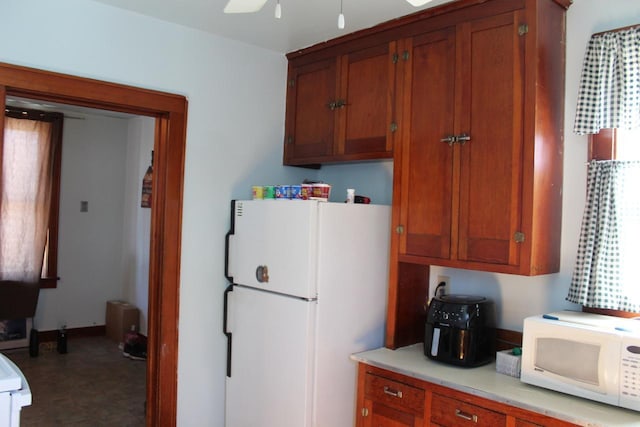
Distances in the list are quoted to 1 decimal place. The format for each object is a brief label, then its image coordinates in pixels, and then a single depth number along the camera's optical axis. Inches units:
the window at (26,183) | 197.5
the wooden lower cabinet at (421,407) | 78.1
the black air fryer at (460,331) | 93.4
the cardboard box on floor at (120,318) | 213.0
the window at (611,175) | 83.9
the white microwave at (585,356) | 73.6
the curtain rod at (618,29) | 84.9
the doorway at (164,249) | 113.4
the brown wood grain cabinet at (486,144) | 86.5
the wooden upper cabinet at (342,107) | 109.9
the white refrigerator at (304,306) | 101.2
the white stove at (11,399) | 69.2
